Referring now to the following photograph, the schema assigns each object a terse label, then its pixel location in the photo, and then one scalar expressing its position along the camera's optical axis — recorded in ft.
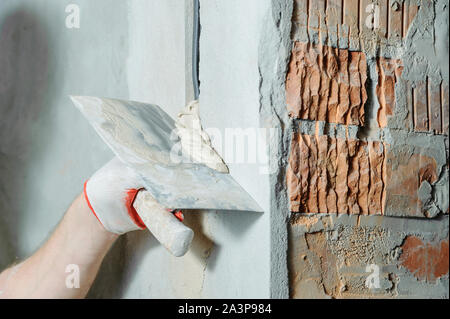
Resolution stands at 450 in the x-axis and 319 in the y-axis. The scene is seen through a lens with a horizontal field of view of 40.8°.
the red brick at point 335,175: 3.67
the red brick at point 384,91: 3.98
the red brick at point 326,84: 3.71
